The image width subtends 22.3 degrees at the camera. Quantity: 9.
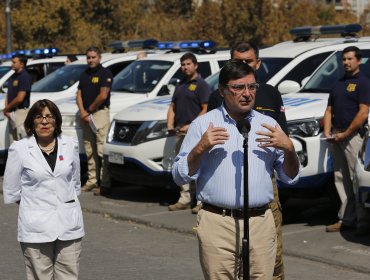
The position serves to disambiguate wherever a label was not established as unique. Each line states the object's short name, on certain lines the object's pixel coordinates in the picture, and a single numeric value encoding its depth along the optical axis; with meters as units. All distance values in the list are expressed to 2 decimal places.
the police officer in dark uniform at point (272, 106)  6.00
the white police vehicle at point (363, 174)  8.59
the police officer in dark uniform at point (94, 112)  12.81
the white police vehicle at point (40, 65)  17.60
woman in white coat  5.83
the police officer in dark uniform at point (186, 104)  11.16
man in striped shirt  4.93
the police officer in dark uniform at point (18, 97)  14.41
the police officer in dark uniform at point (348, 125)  9.04
